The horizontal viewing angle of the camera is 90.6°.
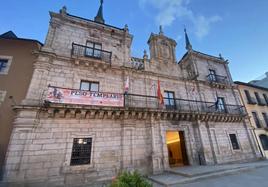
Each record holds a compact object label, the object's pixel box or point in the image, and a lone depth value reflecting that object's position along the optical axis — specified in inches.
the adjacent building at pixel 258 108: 568.1
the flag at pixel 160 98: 400.6
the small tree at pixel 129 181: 146.8
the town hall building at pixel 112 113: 287.4
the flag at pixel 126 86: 382.6
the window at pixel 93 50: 422.3
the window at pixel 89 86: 378.9
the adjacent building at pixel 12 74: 285.7
